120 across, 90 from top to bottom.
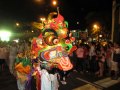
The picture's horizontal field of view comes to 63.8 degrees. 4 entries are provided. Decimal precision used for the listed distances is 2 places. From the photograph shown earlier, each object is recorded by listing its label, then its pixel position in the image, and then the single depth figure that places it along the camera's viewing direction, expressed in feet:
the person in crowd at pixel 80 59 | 16.21
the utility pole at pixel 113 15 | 22.90
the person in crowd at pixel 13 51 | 14.83
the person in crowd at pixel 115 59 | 13.81
